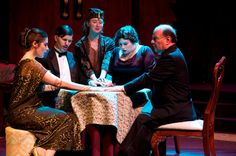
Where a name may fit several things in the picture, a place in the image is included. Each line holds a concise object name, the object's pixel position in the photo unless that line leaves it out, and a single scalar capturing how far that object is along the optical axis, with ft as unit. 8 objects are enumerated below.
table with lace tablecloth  20.45
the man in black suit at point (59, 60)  22.69
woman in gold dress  20.24
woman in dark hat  23.49
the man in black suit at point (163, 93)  20.76
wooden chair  20.27
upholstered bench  20.24
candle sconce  35.79
